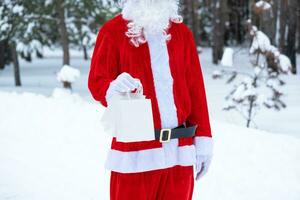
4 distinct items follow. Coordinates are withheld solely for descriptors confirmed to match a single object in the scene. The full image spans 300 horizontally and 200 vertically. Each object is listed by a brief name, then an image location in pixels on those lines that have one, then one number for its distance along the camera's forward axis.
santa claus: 2.25
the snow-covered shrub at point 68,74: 12.01
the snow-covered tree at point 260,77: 8.02
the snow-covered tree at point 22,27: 14.14
